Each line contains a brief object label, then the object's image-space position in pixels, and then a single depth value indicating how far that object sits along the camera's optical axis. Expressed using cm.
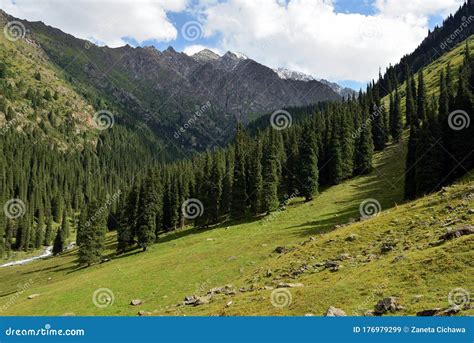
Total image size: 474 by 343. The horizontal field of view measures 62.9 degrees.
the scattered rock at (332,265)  3206
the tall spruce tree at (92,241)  7769
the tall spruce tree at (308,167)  8638
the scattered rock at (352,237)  3922
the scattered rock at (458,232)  2853
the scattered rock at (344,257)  3481
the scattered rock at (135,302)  3947
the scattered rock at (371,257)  3177
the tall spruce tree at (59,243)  11869
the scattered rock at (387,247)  3276
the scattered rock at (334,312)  2094
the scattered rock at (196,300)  3314
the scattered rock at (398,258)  2806
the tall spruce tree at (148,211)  8131
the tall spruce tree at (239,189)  9000
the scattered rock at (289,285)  3018
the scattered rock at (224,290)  3503
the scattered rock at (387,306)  2084
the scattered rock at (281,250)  4686
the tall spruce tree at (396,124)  12612
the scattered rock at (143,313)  3410
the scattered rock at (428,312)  1903
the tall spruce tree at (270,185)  8375
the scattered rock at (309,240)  4571
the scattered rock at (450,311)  1830
